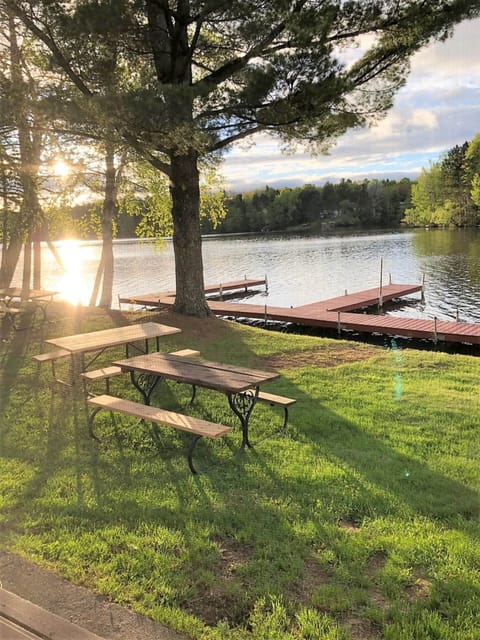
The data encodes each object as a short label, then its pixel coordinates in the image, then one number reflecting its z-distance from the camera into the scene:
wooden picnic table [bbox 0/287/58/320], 9.71
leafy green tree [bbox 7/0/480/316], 6.99
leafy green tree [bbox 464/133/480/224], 55.29
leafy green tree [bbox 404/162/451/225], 65.00
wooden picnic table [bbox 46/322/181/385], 5.37
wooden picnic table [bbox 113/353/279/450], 4.12
